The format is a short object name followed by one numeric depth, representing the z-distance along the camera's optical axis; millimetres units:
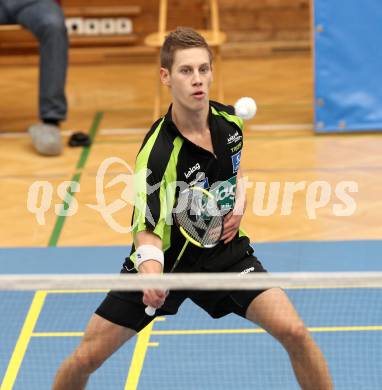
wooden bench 25437
